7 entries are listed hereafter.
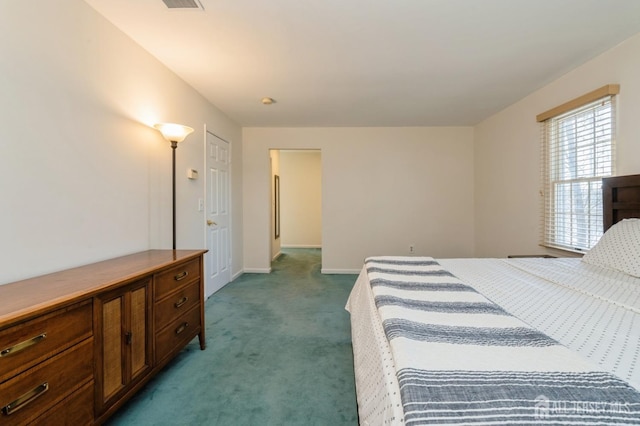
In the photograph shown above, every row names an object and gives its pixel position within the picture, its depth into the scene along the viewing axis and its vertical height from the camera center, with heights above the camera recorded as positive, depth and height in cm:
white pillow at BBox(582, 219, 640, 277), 171 -27
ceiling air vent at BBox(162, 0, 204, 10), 172 +130
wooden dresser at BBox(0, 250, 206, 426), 96 -56
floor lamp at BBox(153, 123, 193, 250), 226 +64
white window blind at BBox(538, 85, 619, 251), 238 +42
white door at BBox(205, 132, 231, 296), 349 -7
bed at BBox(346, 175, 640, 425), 66 -45
